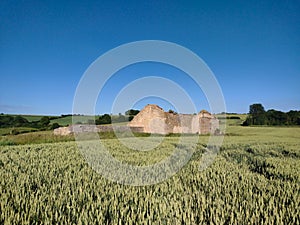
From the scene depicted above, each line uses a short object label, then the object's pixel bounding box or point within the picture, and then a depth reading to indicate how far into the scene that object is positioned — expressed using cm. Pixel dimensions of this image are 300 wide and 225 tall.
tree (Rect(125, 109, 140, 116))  4320
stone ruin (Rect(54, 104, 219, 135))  3407
